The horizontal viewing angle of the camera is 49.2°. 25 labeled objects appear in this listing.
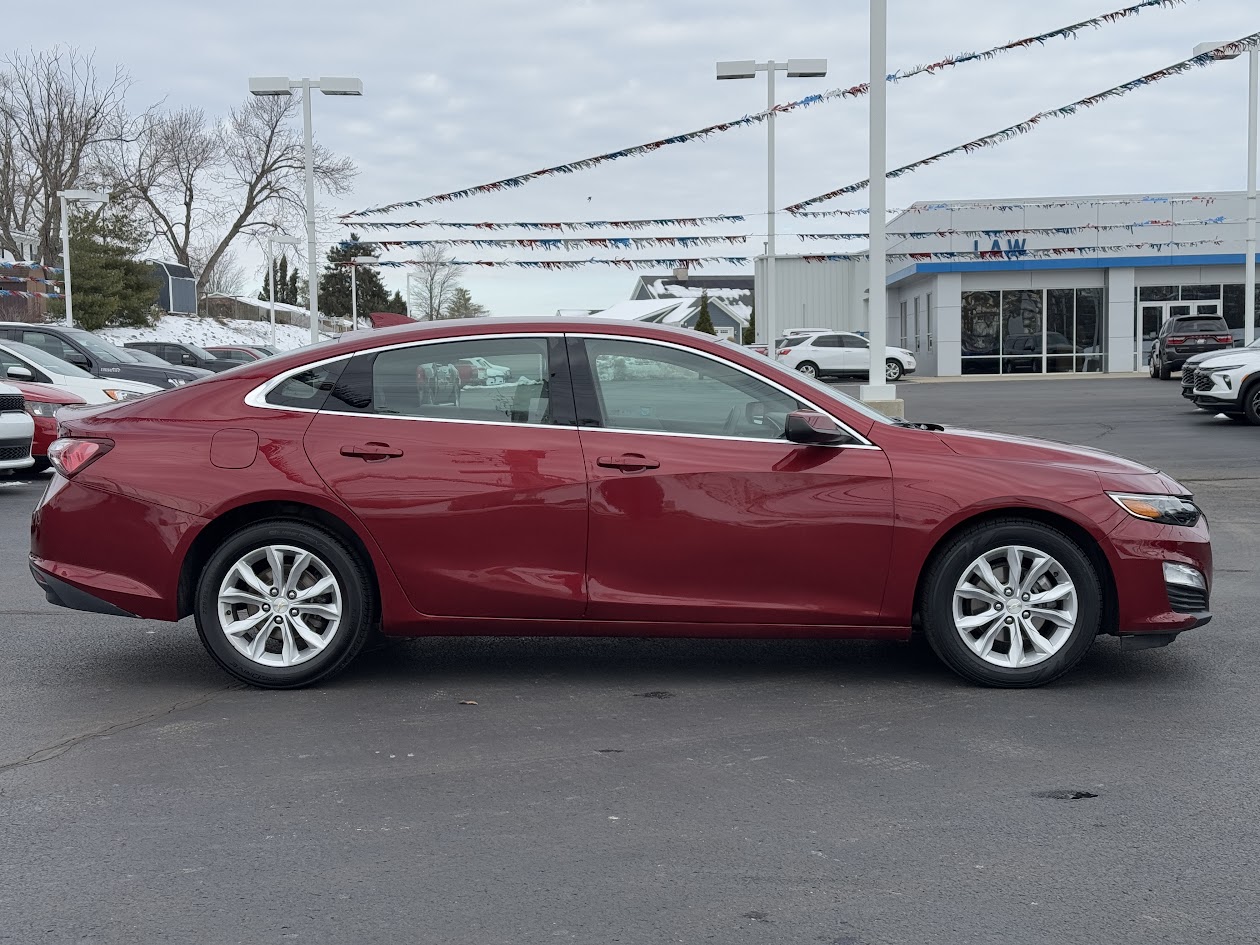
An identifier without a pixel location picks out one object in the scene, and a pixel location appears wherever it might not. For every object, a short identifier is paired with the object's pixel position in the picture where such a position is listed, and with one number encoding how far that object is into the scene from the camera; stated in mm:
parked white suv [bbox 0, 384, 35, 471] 12680
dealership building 44500
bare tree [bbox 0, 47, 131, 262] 54938
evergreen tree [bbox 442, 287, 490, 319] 87688
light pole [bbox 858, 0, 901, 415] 16359
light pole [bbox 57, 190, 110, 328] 33850
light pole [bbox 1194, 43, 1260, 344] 33656
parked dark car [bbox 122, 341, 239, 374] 30338
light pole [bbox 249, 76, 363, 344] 25828
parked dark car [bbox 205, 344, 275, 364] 34000
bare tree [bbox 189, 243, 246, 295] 73538
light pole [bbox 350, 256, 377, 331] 26719
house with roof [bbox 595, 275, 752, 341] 88938
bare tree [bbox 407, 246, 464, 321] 76362
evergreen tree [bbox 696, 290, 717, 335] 71375
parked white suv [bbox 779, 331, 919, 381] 44938
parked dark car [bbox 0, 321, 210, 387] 18203
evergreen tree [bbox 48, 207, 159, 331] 50531
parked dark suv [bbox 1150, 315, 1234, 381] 35844
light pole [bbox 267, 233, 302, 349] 46094
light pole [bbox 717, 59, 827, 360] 25203
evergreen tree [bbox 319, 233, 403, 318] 96250
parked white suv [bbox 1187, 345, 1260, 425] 19688
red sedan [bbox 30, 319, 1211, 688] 5457
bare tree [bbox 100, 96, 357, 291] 61719
